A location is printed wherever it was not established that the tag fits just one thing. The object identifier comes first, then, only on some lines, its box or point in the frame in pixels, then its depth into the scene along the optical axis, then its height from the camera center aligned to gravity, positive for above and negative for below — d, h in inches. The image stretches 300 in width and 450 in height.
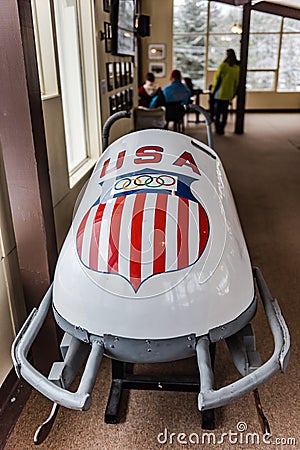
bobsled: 48.2 -26.1
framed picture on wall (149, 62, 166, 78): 438.0 -6.1
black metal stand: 66.9 -51.2
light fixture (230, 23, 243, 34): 401.7 +28.9
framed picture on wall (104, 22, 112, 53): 149.0 +9.3
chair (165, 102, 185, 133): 286.8 -33.0
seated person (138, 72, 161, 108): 295.4 -20.1
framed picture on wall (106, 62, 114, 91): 153.3 -4.6
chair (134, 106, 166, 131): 239.9 -30.9
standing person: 305.9 -16.3
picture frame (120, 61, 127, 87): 183.5 -5.0
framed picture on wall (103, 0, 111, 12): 145.4 +19.4
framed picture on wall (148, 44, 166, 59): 431.1 +10.8
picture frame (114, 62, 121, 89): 170.1 -4.6
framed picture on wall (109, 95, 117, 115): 157.9 -15.2
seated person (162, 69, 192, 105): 282.4 -18.9
